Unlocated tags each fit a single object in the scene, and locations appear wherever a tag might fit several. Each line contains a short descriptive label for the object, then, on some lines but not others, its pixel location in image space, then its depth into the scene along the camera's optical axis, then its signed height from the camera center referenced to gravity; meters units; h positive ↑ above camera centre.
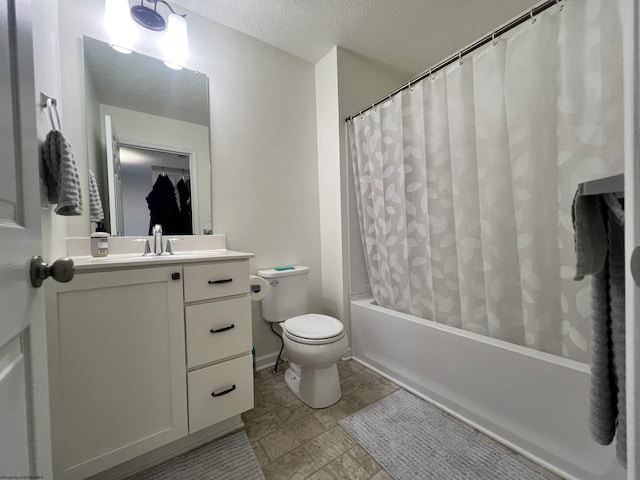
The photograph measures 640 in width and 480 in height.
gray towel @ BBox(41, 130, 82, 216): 0.92 +0.26
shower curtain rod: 1.01 +0.87
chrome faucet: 1.38 +0.00
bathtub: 0.94 -0.72
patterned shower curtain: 0.92 +0.26
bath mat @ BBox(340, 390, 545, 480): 1.02 -0.95
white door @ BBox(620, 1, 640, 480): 0.30 +0.01
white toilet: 1.35 -0.58
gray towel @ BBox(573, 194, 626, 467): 0.43 -0.12
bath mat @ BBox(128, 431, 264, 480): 1.03 -0.95
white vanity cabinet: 0.89 -0.47
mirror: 1.35 +0.57
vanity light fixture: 1.33 +1.18
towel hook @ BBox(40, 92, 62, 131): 0.91 +0.51
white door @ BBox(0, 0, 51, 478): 0.39 -0.04
